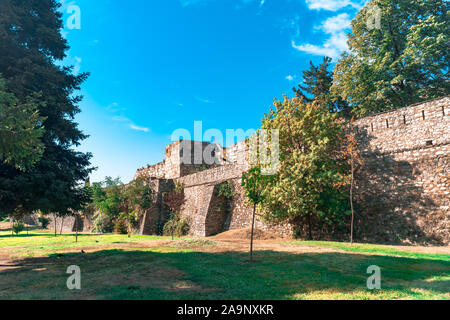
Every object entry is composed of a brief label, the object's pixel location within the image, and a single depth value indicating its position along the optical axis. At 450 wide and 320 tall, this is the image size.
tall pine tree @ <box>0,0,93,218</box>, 9.55
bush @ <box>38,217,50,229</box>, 45.47
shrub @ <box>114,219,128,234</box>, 27.64
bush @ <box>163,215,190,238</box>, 21.92
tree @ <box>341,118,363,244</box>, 14.53
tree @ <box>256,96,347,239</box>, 14.59
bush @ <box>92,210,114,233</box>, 31.48
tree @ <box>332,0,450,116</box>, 17.80
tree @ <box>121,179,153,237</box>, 27.50
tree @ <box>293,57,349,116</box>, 26.78
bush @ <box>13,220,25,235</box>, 30.62
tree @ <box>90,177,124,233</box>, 29.89
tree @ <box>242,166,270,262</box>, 9.60
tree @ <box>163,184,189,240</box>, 22.67
